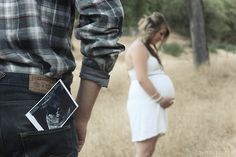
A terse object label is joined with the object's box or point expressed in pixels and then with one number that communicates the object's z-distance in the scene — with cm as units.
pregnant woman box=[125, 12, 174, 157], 597
